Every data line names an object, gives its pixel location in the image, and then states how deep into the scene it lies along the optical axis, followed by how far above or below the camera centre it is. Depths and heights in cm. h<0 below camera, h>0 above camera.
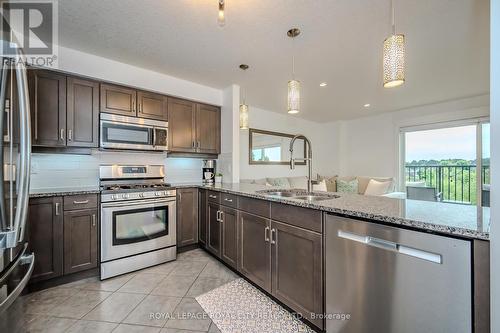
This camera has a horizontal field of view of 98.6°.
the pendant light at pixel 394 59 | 129 +64
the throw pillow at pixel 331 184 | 549 -46
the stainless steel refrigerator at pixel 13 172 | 98 -3
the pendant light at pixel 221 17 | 140 +98
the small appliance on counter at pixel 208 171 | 363 -8
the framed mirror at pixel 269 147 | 461 +43
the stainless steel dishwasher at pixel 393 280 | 93 -58
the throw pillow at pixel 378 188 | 462 -47
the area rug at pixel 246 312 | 158 -118
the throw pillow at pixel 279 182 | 456 -34
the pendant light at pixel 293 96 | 198 +65
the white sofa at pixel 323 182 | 453 -35
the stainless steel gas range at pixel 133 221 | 230 -63
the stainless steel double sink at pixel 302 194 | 200 -28
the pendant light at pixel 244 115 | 288 +68
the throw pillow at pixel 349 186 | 513 -47
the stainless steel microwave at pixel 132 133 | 257 +43
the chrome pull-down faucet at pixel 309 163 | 211 +3
